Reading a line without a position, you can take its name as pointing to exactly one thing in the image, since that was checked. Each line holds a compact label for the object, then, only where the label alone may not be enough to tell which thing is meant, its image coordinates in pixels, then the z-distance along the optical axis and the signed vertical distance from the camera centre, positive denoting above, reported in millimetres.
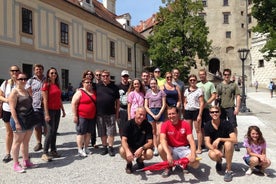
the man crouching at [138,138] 5422 -813
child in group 5292 -984
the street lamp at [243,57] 15919 +1639
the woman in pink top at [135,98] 6680 -158
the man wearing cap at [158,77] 7961 +327
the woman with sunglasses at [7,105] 6109 -273
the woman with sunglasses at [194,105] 6832 -316
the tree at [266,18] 21234 +4875
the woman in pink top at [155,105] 6566 -299
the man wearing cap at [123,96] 7402 -128
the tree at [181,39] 34281 +5476
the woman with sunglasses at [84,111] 6574 -416
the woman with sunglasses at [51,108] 6289 -345
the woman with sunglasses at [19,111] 5472 -352
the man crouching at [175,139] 5254 -809
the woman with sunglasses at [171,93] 6867 -59
